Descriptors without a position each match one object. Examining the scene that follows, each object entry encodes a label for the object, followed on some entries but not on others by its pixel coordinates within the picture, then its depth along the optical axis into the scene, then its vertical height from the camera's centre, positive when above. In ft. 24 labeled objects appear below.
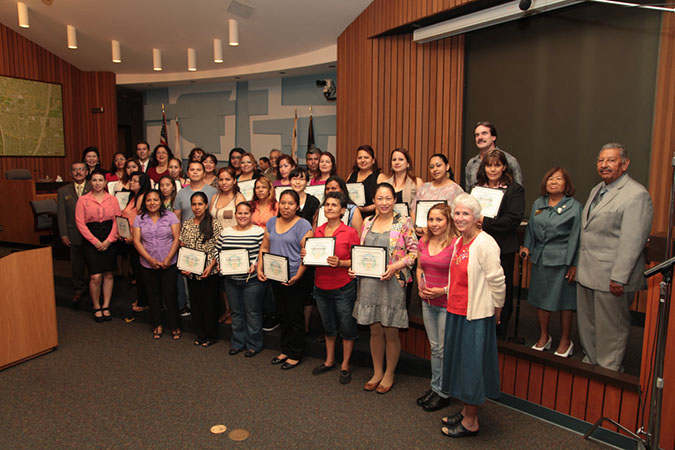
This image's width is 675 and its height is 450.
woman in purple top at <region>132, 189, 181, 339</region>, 13.41 -2.22
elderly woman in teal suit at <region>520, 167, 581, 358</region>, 10.03 -1.65
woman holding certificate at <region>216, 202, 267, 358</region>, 11.93 -2.83
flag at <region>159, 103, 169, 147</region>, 32.74 +3.32
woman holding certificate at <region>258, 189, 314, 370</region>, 11.34 -2.32
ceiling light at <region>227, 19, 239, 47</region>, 21.02 +6.79
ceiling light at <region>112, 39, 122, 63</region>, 25.21 +7.02
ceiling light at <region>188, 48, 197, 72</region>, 25.41 +6.65
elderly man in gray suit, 8.70 -1.48
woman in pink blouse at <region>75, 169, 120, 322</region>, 14.69 -1.98
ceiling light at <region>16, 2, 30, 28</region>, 21.53 +7.65
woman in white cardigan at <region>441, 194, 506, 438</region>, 7.96 -2.34
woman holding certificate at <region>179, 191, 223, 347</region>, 12.76 -2.73
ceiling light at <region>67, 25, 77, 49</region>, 23.94 +7.32
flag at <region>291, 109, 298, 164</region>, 29.30 +2.42
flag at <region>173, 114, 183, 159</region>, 34.53 +2.26
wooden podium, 11.44 -3.50
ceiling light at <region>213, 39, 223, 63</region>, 23.31 +6.59
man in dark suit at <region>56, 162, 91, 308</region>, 15.85 -1.10
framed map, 27.09 +3.53
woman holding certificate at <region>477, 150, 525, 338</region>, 10.13 -0.68
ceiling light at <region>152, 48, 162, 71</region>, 26.90 +7.01
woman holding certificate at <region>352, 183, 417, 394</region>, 9.84 -2.16
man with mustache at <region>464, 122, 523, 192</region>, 10.82 +0.61
